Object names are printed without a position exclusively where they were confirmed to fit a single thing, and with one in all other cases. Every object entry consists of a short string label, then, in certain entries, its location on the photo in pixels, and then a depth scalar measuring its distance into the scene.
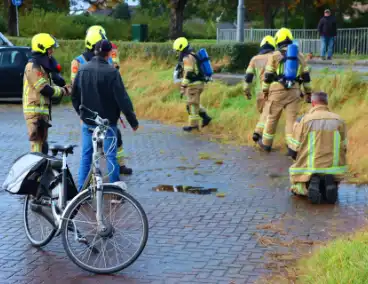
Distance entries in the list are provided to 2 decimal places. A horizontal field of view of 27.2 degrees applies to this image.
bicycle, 6.17
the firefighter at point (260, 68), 12.27
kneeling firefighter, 8.51
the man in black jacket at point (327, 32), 26.14
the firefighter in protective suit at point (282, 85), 11.38
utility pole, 22.25
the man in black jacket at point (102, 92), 7.64
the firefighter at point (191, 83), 13.67
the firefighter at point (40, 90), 9.13
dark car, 19.36
